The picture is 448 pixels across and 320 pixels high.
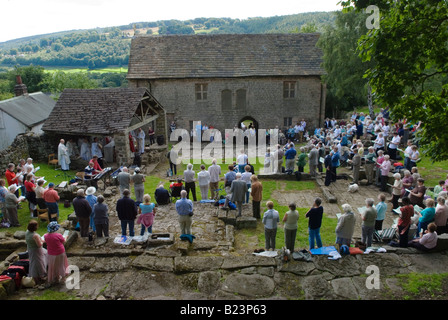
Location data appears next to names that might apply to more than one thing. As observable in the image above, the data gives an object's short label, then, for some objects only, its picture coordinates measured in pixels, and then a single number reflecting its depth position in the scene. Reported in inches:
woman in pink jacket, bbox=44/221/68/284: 306.7
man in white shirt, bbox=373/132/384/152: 661.3
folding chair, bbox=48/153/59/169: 723.2
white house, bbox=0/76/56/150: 967.6
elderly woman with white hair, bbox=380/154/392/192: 549.3
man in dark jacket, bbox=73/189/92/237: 387.9
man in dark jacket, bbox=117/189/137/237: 390.3
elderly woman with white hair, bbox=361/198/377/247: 360.5
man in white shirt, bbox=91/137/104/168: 723.4
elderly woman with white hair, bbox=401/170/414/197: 470.3
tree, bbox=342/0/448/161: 300.8
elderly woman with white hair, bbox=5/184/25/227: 446.5
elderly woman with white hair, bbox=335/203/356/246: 348.5
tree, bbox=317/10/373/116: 943.0
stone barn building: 1120.8
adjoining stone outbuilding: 701.3
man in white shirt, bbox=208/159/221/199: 533.6
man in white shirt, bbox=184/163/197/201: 519.5
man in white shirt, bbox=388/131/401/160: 645.3
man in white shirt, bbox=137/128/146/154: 816.9
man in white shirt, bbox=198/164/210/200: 517.3
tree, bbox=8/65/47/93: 1743.4
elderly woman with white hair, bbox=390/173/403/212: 476.1
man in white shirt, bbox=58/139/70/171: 687.7
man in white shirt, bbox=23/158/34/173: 541.7
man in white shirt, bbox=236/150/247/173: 597.0
